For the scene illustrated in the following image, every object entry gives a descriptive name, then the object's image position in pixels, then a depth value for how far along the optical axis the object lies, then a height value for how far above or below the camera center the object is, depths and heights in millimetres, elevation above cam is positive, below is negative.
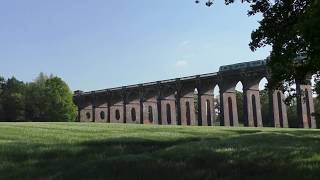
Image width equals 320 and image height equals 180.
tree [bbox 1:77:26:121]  120938 +7618
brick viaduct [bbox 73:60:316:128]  97938 +6831
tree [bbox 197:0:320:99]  16297 +2925
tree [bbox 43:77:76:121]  109000 +6553
